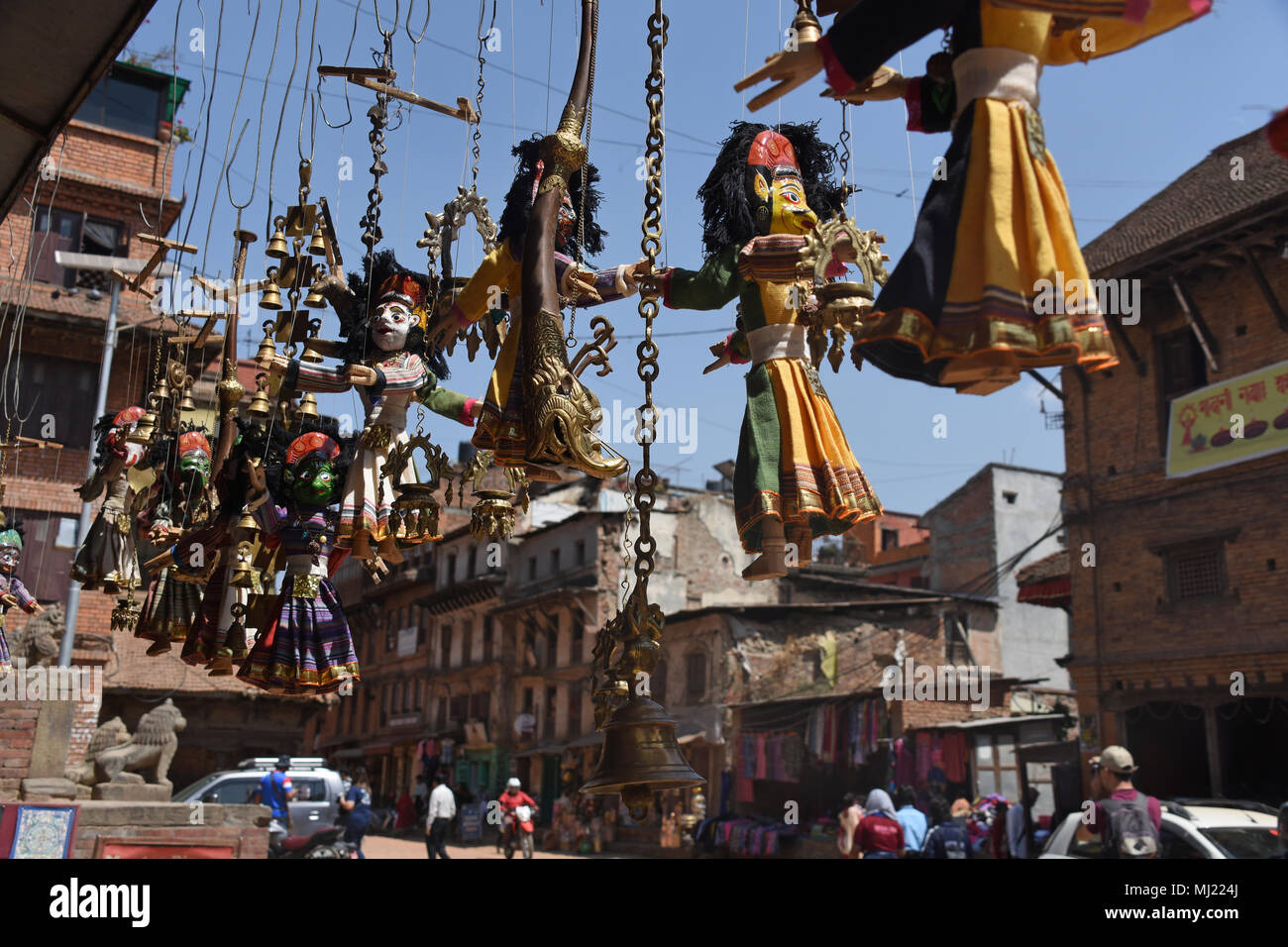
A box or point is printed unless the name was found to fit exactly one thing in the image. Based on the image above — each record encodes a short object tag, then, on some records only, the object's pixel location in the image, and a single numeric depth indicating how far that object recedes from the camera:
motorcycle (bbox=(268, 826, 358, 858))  14.41
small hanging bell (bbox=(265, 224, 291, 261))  6.38
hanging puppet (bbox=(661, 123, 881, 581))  4.47
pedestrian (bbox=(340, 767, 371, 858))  15.38
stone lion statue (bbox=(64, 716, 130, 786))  13.72
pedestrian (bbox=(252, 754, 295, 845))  17.64
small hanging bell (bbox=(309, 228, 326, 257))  6.54
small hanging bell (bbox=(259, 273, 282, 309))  6.45
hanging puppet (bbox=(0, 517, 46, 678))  9.23
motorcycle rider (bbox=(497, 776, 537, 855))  21.27
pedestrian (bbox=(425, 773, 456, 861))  18.11
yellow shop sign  18.58
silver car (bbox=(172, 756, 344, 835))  18.94
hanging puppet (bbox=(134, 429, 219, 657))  7.56
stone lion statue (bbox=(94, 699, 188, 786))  13.85
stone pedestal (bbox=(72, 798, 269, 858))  9.94
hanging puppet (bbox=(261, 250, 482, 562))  5.86
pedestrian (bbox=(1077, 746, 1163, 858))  6.92
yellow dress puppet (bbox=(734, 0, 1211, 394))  3.03
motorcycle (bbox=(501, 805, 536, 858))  20.64
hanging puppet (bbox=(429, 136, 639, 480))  4.62
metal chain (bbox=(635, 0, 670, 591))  4.20
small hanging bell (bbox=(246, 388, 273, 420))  6.40
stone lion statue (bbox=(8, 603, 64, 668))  12.62
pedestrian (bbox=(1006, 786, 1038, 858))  16.92
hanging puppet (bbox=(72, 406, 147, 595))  8.58
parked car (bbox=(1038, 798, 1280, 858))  8.43
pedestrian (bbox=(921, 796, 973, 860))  11.52
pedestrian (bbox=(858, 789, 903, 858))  9.46
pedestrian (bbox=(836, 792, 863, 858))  10.36
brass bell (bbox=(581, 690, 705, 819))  4.15
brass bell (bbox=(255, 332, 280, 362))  5.92
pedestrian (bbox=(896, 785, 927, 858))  11.06
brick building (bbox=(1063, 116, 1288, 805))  18.80
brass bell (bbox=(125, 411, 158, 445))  7.79
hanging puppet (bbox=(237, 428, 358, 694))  6.36
